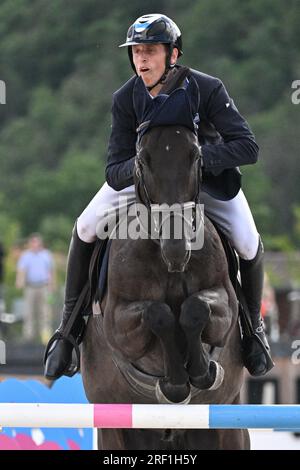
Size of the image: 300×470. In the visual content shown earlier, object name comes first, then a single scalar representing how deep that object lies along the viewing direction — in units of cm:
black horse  866
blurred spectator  2711
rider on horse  921
